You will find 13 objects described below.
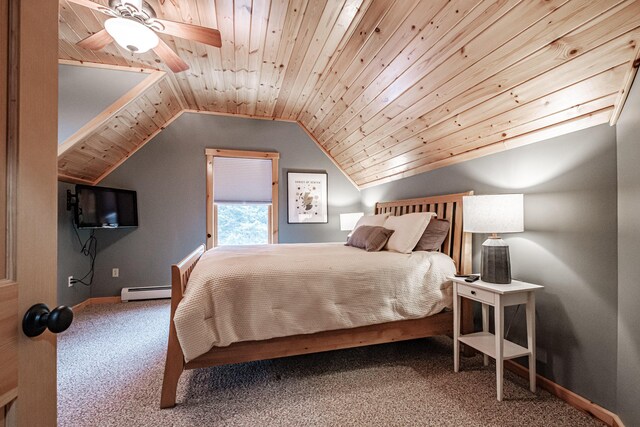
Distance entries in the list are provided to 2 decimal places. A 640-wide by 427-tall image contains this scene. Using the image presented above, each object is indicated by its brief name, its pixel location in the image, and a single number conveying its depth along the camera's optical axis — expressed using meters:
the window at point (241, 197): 4.24
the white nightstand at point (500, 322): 1.74
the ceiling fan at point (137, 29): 1.70
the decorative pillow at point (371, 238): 2.73
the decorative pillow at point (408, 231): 2.55
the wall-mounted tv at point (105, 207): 3.23
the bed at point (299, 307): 1.68
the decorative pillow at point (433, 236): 2.59
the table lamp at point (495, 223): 1.86
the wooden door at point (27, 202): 0.50
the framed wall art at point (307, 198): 4.51
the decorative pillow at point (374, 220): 3.20
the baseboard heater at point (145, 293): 3.75
